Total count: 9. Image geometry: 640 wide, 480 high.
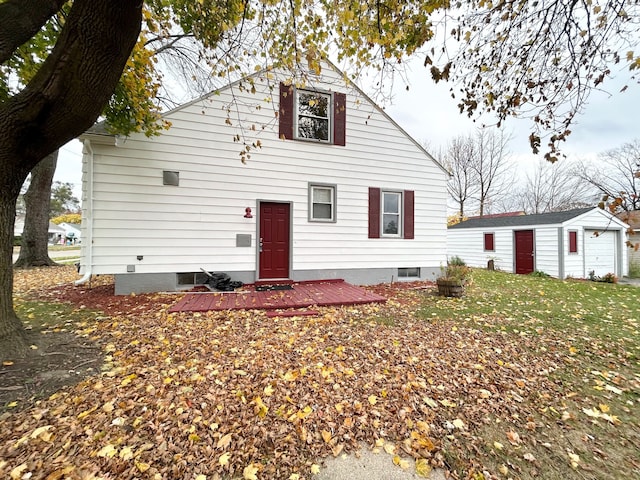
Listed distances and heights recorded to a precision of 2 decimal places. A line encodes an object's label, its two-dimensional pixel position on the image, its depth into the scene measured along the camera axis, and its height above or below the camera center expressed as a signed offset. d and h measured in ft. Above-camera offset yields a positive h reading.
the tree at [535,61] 10.09 +7.77
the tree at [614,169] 73.46 +22.32
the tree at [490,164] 73.46 +22.97
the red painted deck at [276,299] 17.82 -4.04
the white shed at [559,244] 39.40 +0.31
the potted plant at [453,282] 22.20 -3.06
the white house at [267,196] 21.45 +4.46
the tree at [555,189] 81.97 +18.10
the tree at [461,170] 77.30 +22.16
